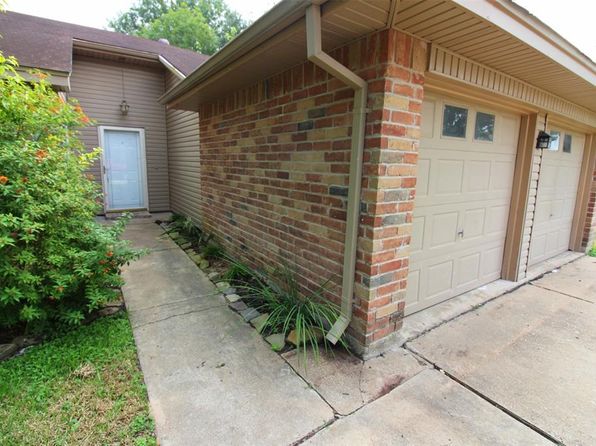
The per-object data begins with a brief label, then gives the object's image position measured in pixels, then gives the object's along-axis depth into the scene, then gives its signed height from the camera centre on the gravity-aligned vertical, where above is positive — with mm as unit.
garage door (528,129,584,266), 4215 -298
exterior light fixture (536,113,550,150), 3535 +375
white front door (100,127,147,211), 7637 -107
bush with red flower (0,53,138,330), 2293 -478
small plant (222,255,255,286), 3721 -1286
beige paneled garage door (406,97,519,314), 2752 -245
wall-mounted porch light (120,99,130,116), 7551 +1333
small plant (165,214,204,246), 5574 -1223
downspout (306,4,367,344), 1771 +111
